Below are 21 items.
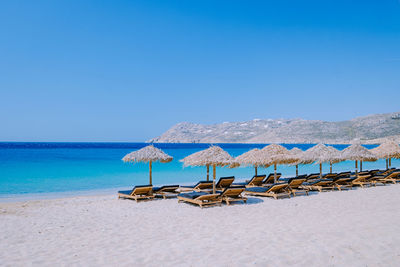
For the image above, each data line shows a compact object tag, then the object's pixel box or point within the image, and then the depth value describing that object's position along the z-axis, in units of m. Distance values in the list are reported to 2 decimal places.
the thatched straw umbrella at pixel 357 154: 13.00
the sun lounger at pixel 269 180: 12.49
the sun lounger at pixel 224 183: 10.38
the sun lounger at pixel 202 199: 8.37
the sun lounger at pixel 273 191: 9.70
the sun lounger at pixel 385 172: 13.84
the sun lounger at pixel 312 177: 12.89
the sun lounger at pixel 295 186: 10.26
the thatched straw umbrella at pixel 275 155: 11.47
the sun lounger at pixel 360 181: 12.18
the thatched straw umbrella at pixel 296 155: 12.07
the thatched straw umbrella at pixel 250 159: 11.45
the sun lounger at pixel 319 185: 11.09
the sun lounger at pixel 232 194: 8.66
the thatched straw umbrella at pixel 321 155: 12.52
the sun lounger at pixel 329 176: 12.38
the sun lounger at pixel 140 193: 9.41
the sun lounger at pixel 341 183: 11.48
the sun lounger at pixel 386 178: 12.88
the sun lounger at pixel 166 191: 10.17
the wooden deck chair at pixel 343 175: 11.95
